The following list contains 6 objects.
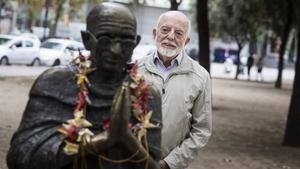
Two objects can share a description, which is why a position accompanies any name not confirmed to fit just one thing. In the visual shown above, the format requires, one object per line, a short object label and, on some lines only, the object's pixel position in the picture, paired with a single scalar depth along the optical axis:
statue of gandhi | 1.75
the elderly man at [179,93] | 2.91
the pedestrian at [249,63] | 36.11
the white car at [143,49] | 31.59
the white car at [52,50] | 27.84
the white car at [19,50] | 24.91
